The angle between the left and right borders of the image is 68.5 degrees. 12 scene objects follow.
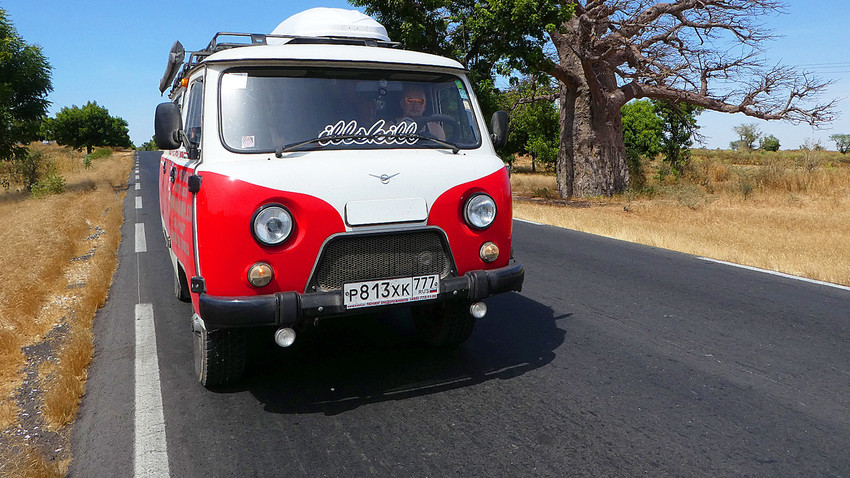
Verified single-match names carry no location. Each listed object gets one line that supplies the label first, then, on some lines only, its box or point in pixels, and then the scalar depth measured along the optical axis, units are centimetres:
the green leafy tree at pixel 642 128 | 3170
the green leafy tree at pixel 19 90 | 2111
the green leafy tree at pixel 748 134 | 4047
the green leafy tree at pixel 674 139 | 2842
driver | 414
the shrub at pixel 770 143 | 6134
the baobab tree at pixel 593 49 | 1575
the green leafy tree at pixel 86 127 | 8794
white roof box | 558
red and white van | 335
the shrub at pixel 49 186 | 1836
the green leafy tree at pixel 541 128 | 3354
